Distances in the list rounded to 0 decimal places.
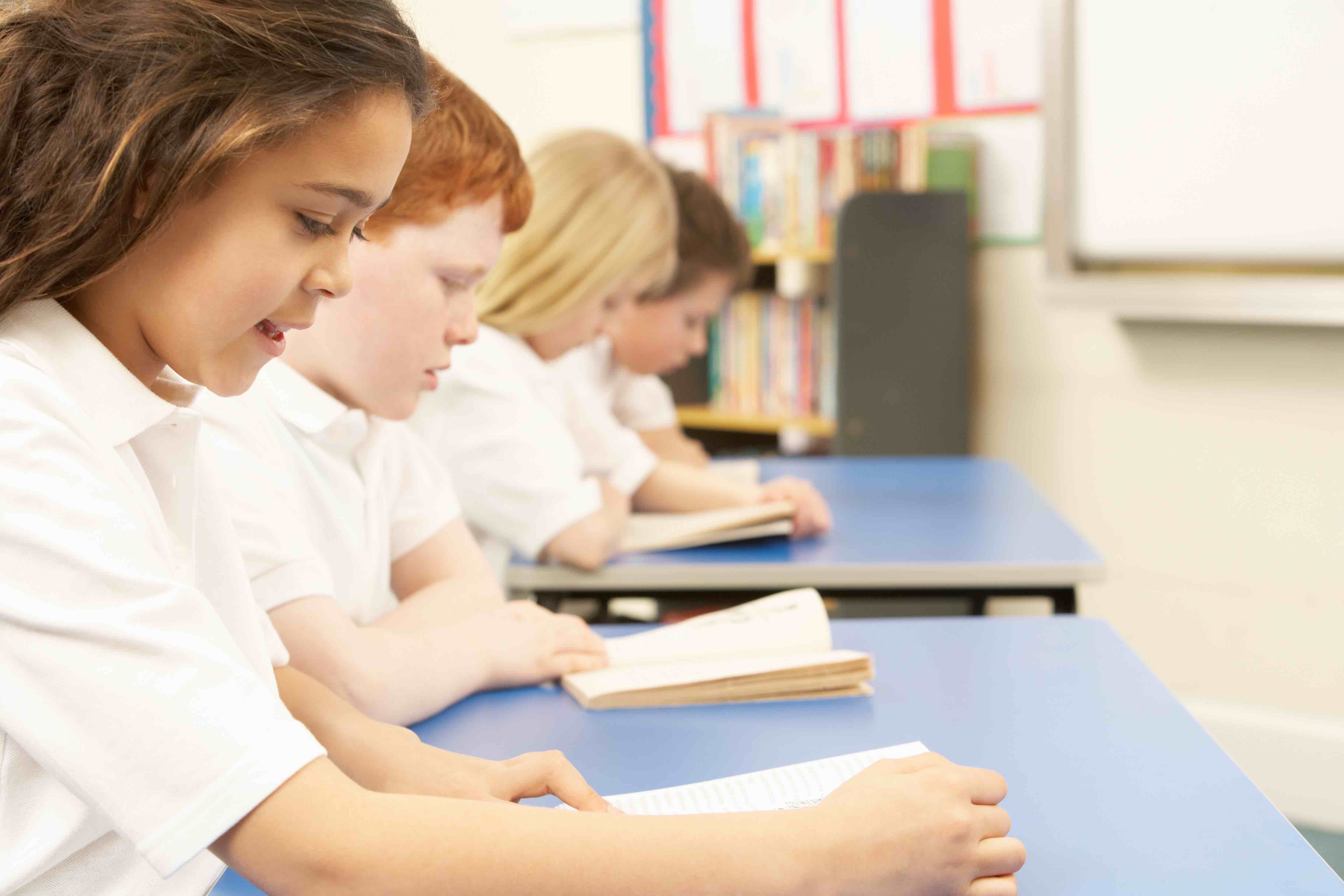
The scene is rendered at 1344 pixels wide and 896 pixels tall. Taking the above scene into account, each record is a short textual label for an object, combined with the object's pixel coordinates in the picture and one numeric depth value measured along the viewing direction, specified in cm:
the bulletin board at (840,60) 289
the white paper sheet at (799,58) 319
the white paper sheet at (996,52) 284
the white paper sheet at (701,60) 339
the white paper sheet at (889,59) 303
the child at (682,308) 222
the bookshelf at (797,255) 283
